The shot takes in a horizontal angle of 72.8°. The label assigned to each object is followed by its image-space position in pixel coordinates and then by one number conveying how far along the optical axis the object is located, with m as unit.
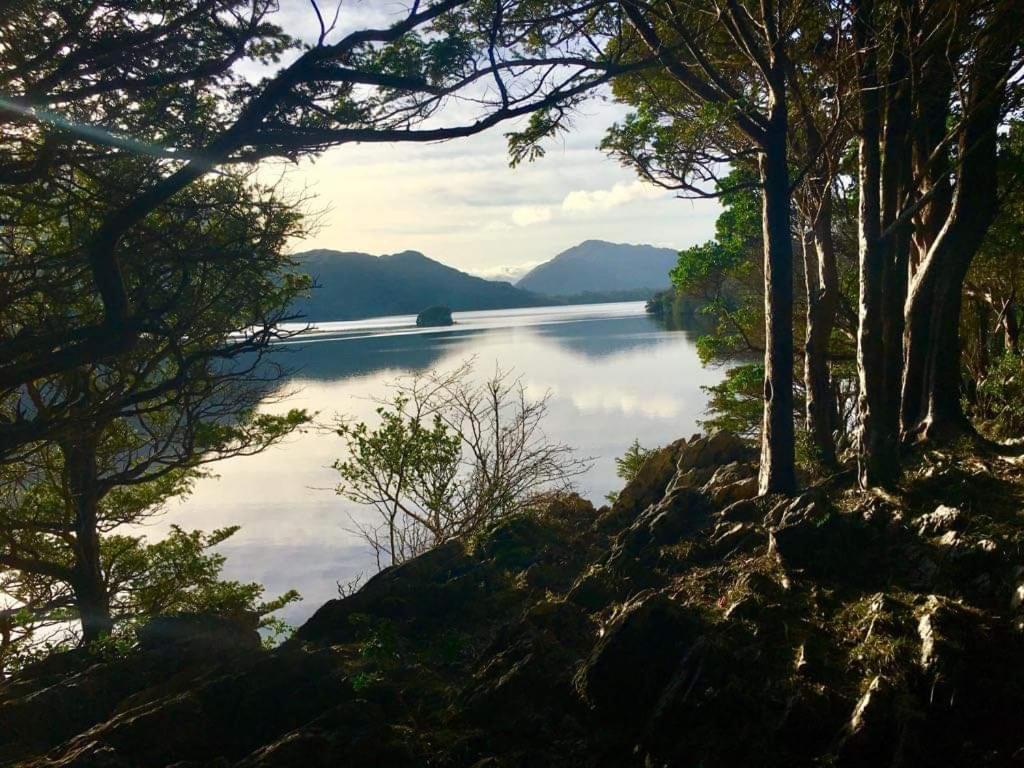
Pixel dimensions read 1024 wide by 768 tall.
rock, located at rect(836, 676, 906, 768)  3.86
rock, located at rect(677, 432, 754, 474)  12.31
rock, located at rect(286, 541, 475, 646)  8.12
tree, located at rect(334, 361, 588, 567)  15.83
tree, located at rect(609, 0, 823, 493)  8.12
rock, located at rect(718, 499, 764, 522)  8.14
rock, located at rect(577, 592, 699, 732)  4.88
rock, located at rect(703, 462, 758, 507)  9.17
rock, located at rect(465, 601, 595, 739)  4.98
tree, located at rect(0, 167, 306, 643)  7.86
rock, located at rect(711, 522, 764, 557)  7.30
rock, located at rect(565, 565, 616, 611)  7.33
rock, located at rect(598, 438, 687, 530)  11.64
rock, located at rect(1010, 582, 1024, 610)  4.46
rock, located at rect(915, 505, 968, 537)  5.63
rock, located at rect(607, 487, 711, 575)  8.02
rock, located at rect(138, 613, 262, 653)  6.72
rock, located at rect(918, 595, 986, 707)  4.12
